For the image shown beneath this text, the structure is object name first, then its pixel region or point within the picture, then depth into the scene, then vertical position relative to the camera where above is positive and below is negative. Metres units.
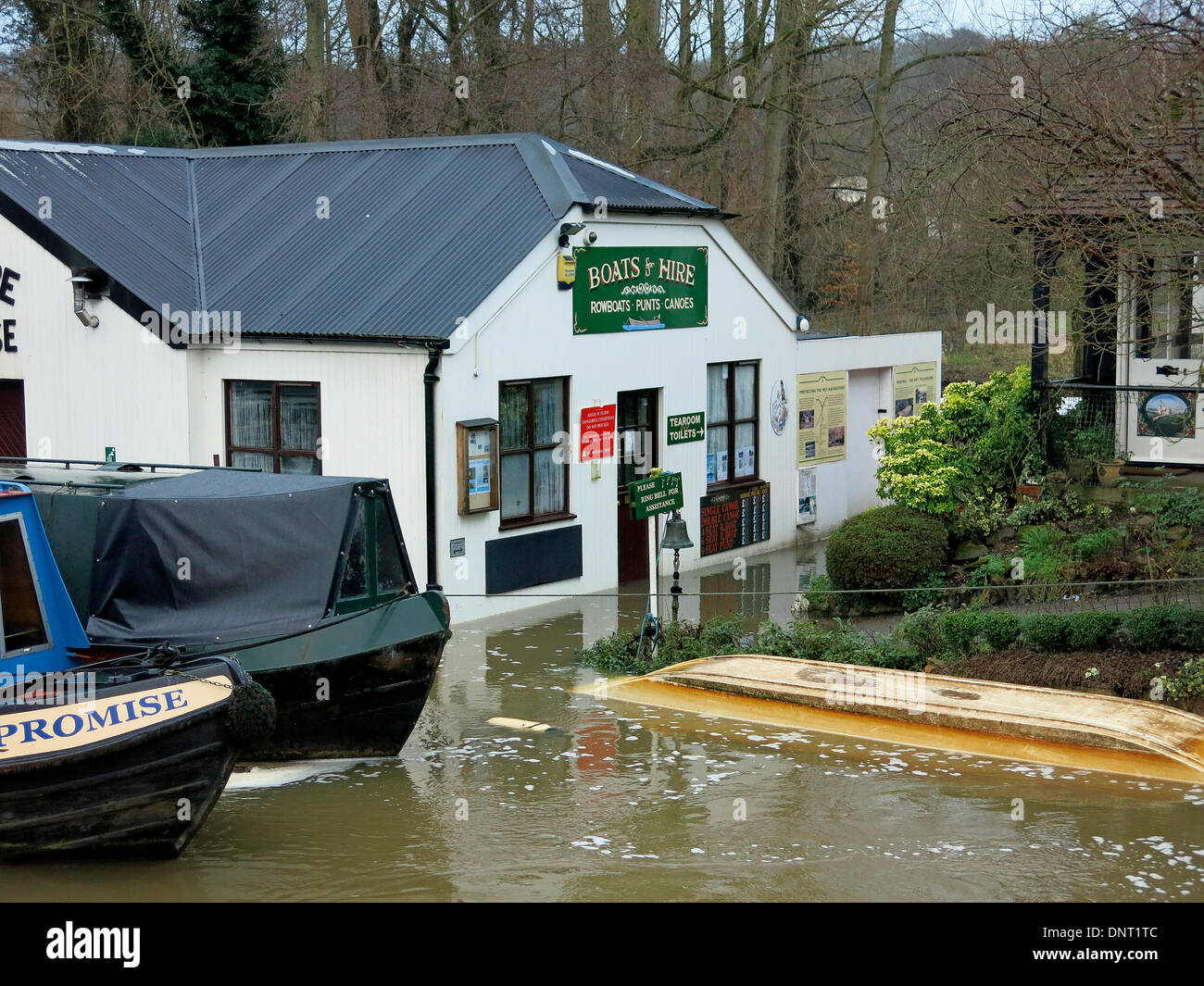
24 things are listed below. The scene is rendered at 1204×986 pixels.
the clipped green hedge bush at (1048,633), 13.12 -1.85
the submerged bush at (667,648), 14.91 -2.26
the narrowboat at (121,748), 8.83 -1.94
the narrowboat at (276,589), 10.98 -1.21
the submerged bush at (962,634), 13.71 -1.94
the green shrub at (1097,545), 15.50 -1.26
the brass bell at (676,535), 14.49 -1.05
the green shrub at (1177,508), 15.57 -0.87
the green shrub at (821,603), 16.95 -2.02
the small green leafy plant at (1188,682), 11.89 -2.10
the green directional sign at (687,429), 19.88 +0.02
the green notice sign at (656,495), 14.38 -0.65
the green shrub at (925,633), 13.89 -1.99
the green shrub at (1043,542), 16.00 -1.26
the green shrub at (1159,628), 12.52 -1.73
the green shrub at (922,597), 16.16 -1.89
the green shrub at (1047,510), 17.12 -0.97
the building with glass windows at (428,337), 16.94 +1.18
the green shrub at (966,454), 17.67 -0.31
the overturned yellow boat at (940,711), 11.07 -2.37
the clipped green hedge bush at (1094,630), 12.98 -1.82
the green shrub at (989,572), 15.78 -1.58
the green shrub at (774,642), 14.60 -2.15
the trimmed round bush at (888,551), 16.75 -1.42
